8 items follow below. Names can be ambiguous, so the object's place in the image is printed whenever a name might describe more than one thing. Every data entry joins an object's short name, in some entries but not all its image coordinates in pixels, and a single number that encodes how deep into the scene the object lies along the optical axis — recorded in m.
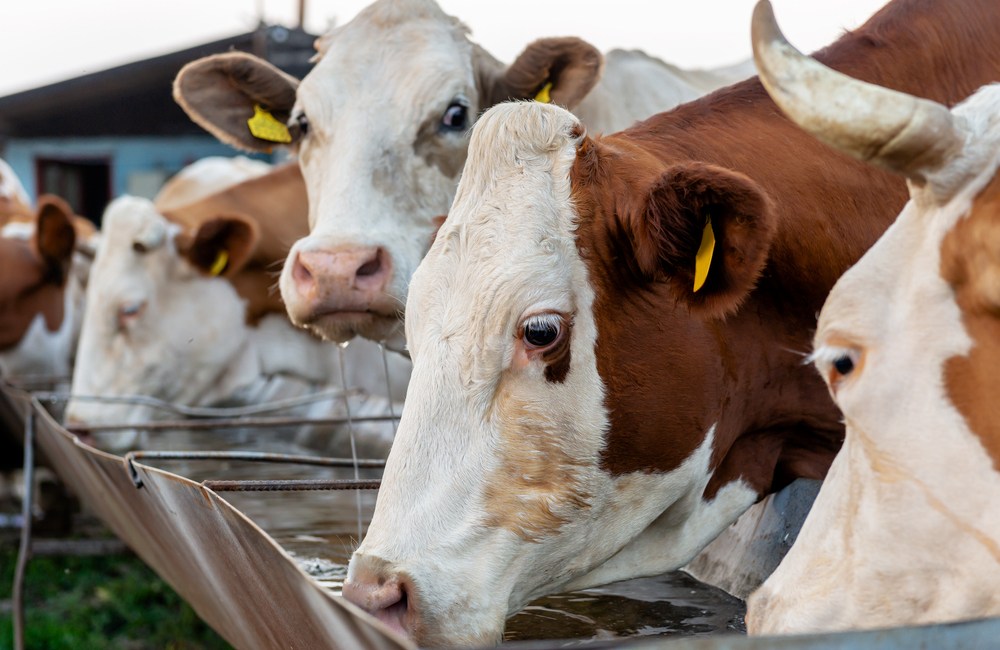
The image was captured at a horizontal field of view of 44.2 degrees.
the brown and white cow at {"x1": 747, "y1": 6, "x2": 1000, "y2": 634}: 1.63
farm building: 16.72
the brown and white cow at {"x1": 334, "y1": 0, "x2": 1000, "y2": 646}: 2.08
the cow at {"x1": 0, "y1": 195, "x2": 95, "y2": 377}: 7.09
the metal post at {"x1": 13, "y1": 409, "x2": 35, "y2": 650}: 4.12
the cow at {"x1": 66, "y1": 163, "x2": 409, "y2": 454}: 5.83
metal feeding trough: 1.29
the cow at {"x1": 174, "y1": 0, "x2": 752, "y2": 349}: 3.34
